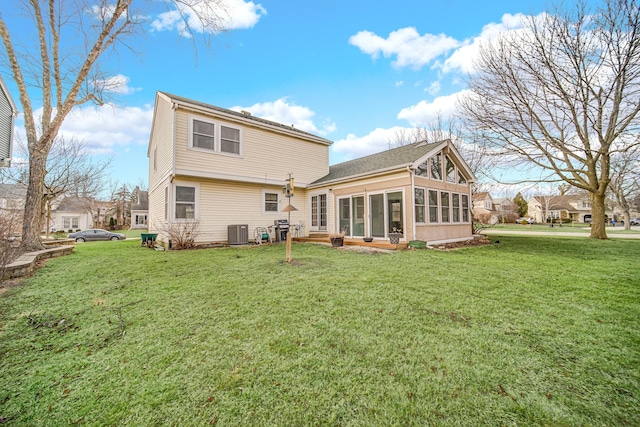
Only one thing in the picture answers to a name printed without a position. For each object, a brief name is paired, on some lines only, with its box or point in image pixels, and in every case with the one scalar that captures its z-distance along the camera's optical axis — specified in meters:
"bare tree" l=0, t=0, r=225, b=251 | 8.12
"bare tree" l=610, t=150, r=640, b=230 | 13.48
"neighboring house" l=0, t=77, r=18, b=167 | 10.60
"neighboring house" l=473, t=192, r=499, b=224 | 36.06
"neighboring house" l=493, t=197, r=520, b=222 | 37.81
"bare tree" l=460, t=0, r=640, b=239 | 10.19
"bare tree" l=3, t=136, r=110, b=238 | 14.23
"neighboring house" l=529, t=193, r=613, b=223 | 45.04
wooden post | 6.49
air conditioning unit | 10.62
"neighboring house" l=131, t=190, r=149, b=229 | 31.59
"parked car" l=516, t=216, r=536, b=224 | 36.53
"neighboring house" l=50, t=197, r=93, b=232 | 29.78
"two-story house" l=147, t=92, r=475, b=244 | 9.59
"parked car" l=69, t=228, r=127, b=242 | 19.27
